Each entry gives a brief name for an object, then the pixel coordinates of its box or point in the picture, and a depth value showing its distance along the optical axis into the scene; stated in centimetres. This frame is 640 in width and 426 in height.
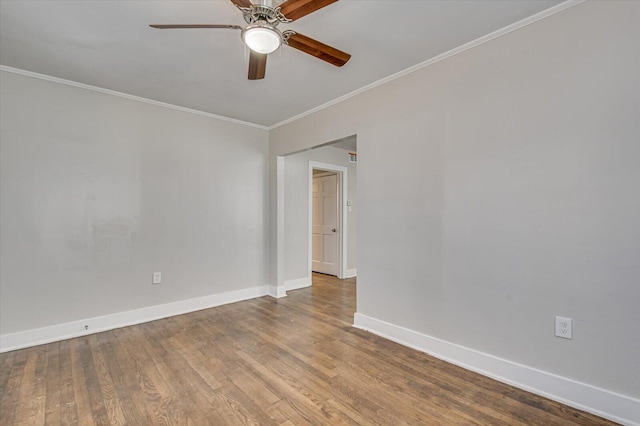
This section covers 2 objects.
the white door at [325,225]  564
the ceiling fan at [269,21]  153
